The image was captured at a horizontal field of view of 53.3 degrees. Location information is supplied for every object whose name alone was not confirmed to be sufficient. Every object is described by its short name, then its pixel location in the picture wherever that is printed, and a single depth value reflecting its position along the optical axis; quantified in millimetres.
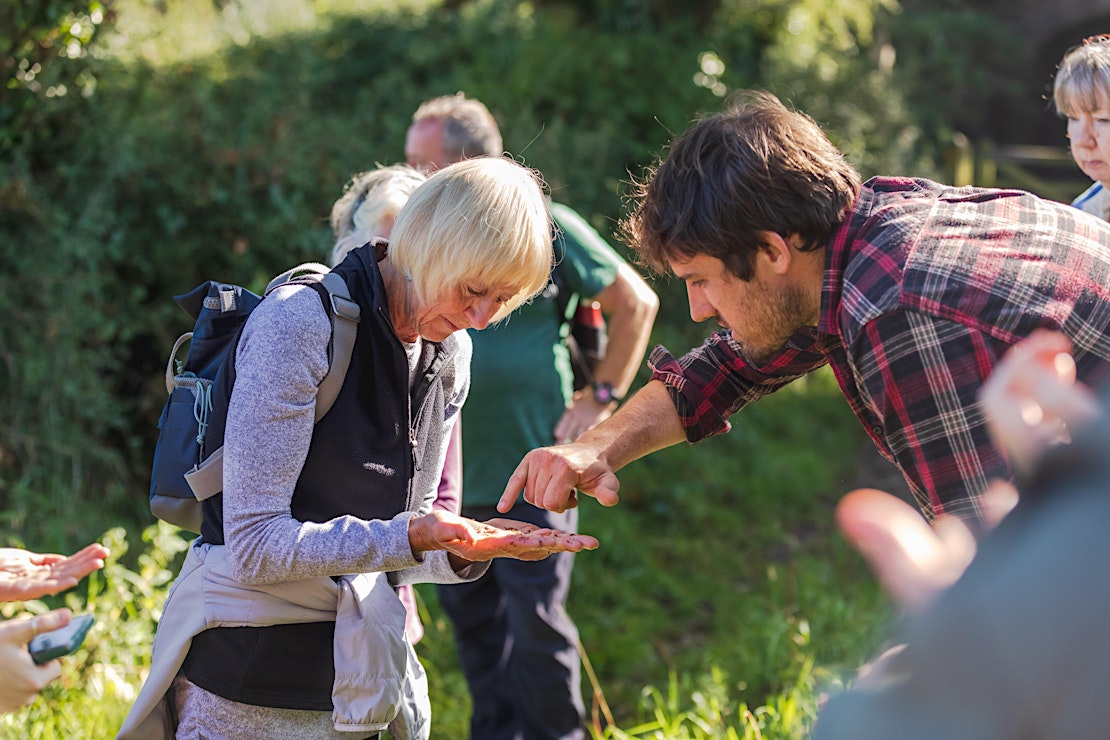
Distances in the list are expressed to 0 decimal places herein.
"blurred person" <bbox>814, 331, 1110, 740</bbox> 1037
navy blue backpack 2115
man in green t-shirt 3715
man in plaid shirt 1934
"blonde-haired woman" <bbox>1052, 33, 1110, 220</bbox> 2943
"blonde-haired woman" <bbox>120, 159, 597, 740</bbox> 2043
